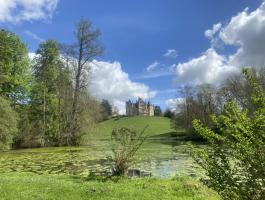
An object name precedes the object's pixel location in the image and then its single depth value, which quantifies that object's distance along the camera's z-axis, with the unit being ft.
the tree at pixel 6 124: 66.07
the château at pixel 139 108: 324.05
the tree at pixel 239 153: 8.47
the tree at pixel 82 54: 88.95
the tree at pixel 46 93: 88.95
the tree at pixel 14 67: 84.04
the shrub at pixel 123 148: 25.06
